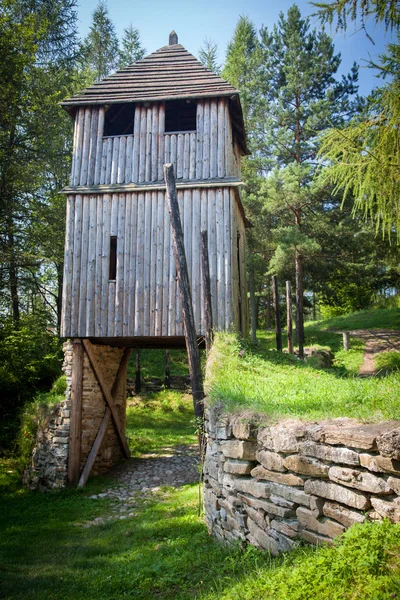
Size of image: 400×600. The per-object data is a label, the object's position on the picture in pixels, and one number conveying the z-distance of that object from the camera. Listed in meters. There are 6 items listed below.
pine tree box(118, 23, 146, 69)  26.31
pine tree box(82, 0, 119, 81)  25.83
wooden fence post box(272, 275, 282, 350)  15.79
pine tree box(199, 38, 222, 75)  29.22
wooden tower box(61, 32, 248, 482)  10.27
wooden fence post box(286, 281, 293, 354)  16.77
